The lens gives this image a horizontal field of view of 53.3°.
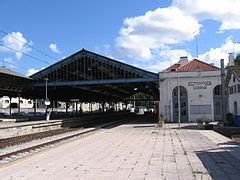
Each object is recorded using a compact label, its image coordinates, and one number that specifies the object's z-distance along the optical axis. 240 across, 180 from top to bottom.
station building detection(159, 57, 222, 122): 28.40
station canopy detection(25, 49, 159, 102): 30.85
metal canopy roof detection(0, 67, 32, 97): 28.54
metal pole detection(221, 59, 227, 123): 21.74
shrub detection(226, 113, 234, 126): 21.76
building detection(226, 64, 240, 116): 22.98
